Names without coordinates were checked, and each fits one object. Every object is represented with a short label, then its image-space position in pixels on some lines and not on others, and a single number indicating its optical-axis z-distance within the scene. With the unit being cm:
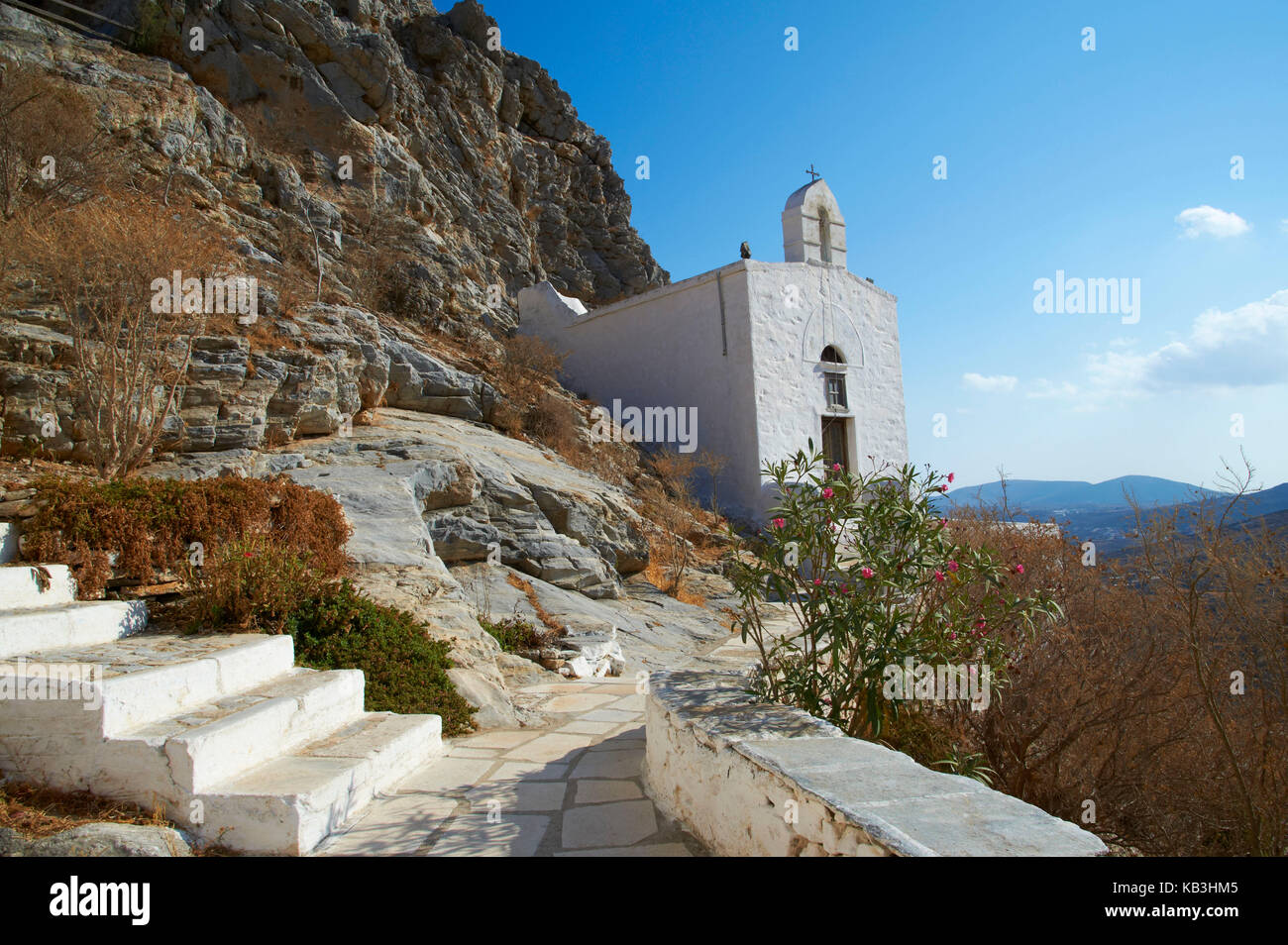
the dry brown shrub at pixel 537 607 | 837
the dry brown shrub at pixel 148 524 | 482
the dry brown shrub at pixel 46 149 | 1059
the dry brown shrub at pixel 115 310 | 730
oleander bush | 391
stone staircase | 317
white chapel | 1727
